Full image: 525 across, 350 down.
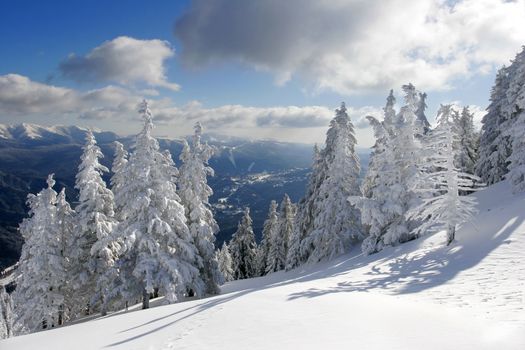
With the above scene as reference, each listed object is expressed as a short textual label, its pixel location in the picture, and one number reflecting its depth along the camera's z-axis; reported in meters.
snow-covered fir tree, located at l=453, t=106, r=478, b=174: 46.52
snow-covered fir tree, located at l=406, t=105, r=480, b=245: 20.42
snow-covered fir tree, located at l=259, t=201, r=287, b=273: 47.66
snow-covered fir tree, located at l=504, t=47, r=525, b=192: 24.84
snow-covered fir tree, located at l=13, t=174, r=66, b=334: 25.86
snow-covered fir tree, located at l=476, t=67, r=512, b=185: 36.69
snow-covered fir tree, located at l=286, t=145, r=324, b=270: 34.59
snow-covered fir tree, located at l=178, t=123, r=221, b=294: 27.98
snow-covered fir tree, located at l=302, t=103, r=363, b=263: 31.27
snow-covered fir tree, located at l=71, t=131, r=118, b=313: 26.62
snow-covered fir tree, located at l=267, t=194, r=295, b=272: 47.72
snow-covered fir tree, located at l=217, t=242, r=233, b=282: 57.79
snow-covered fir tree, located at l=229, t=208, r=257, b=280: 54.97
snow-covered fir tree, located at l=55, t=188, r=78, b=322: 27.52
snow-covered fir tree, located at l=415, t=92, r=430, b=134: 42.69
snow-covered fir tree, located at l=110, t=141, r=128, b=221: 28.87
